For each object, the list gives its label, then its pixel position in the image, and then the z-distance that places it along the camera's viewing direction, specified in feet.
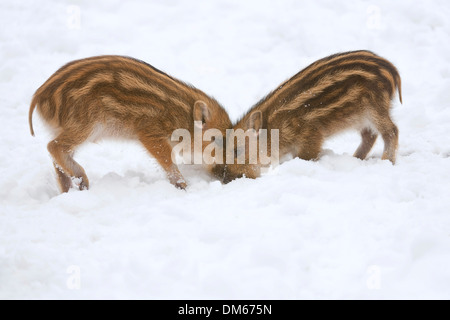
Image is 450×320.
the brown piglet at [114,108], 16.70
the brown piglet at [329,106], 17.92
